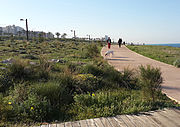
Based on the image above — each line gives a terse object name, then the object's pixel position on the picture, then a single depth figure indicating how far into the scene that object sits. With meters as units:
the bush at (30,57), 12.98
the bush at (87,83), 6.27
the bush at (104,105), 4.27
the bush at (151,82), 5.08
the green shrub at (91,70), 8.23
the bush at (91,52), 15.24
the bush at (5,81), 6.27
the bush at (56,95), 4.59
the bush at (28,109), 4.13
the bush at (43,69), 7.20
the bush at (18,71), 7.21
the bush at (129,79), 6.96
